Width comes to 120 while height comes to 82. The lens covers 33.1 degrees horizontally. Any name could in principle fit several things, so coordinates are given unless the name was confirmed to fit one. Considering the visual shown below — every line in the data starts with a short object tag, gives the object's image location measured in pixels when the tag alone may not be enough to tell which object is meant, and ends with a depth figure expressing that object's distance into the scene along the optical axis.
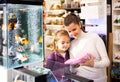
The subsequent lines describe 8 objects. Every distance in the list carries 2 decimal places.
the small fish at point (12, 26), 1.17
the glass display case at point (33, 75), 1.08
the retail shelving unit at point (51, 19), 5.16
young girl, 1.90
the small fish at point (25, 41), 1.26
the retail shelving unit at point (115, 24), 3.82
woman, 1.94
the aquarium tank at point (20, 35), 1.17
